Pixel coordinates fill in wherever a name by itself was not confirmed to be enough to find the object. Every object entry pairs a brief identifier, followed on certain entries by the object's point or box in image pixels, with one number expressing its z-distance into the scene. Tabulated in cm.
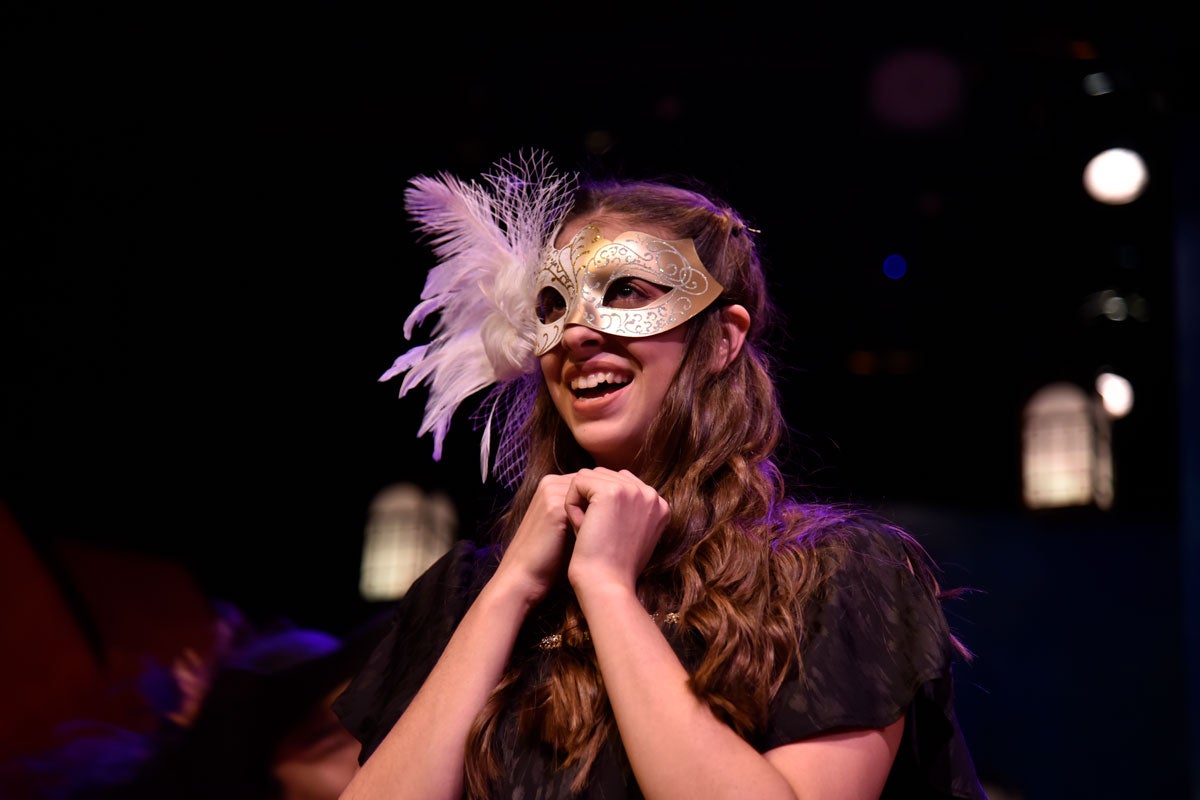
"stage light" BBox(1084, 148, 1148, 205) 466
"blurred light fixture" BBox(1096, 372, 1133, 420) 774
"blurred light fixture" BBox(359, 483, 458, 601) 816
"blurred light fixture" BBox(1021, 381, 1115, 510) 859
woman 130
